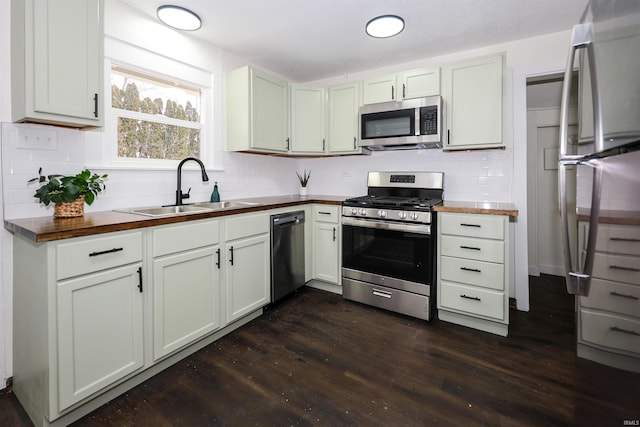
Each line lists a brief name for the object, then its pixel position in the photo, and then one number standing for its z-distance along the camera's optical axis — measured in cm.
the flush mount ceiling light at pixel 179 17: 226
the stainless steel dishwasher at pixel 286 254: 278
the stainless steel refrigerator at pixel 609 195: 58
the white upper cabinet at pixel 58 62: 159
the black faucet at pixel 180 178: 254
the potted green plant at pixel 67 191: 171
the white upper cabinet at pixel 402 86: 283
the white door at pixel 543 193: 371
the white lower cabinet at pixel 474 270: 234
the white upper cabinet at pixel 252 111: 296
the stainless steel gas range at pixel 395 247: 257
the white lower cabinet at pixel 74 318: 142
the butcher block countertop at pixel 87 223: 139
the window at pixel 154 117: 236
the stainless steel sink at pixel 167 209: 220
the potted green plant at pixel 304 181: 401
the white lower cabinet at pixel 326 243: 313
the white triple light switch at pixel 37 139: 177
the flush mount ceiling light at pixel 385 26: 238
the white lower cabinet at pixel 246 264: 234
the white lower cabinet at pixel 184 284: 185
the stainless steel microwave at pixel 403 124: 275
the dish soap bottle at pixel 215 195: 290
